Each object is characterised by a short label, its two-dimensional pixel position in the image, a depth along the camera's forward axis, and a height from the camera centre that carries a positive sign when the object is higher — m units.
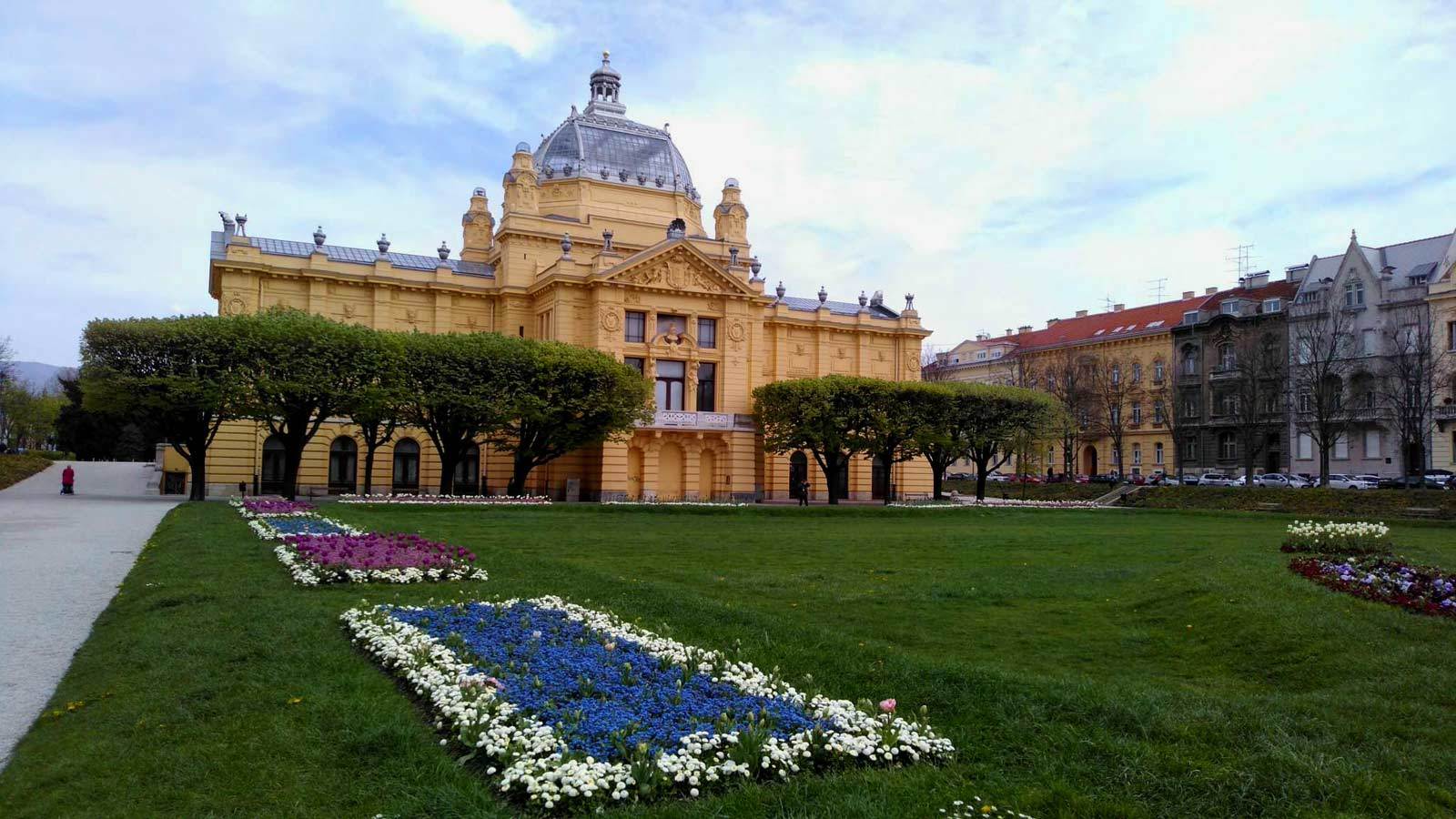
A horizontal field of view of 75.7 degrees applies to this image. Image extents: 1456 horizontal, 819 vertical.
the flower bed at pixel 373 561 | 15.58 -2.10
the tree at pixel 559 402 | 43.53 +1.97
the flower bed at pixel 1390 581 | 12.16 -1.91
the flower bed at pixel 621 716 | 6.59 -2.24
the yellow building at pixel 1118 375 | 82.12 +6.56
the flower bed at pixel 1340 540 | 18.91 -1.85
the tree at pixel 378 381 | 39.91 +2.66
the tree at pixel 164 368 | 36.91 +2.98
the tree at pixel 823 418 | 51.09 +1.52
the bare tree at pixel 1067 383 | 79.12 +5.69
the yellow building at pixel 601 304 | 52.69 +8.32
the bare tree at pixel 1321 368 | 60.19 +5.69
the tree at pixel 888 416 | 51.84 +1.67
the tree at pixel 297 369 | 38.84 +3.08
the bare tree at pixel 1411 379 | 57.09 +4.56
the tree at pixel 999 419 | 56.09 +1.73
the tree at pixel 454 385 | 41.69 +2.60
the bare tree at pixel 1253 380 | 66.38 +5.06
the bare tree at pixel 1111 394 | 81.56 +4.73
